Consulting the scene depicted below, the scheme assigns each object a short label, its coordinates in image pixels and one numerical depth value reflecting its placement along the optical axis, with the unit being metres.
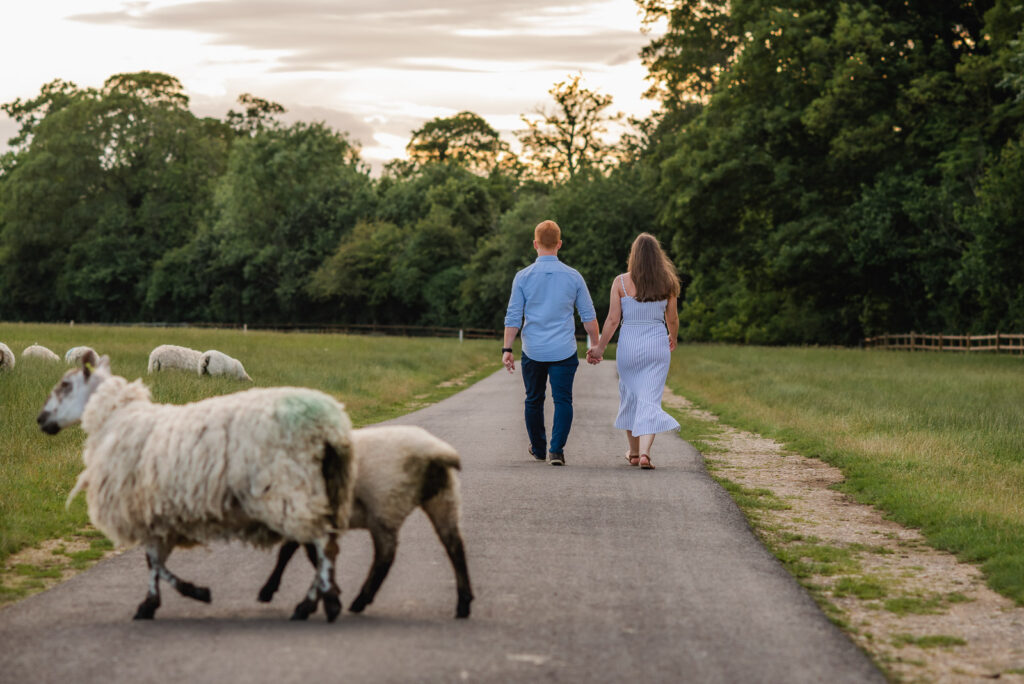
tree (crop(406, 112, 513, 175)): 90.94
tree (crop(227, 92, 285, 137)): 100.19
